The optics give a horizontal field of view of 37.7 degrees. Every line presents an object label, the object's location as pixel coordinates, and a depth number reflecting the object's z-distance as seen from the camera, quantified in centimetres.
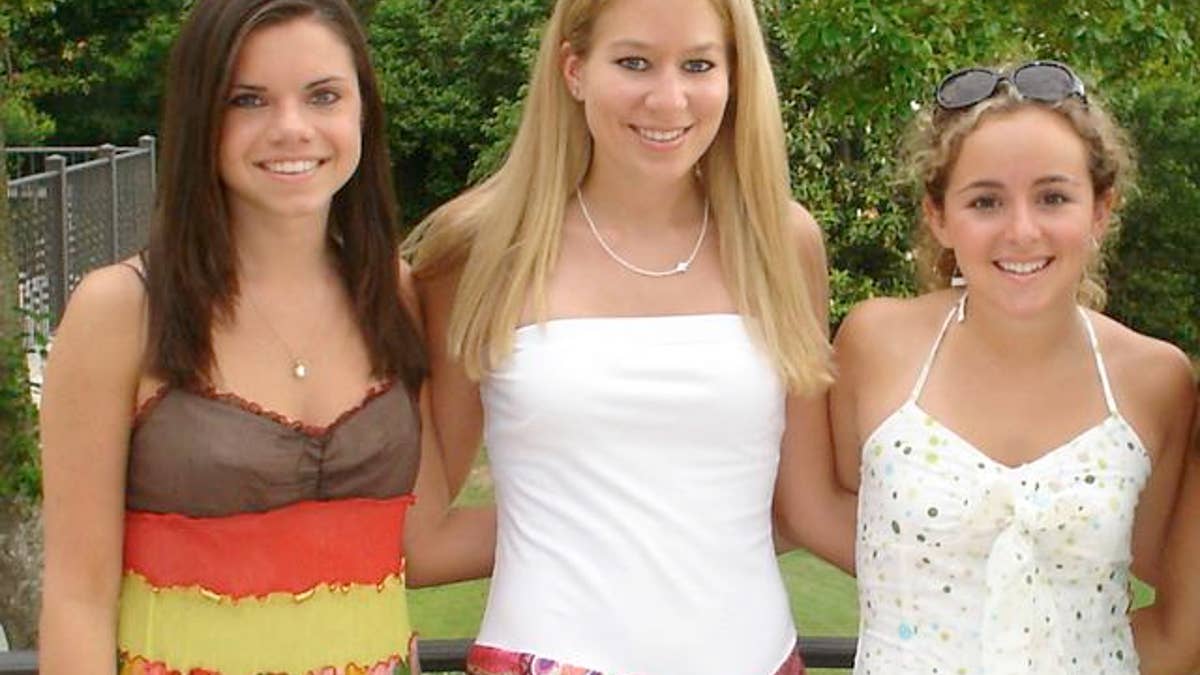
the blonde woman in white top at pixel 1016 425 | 238
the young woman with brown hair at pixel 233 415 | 220
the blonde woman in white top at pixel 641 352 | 247
